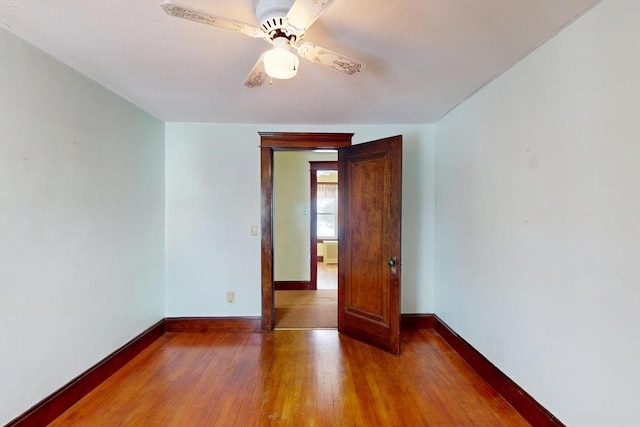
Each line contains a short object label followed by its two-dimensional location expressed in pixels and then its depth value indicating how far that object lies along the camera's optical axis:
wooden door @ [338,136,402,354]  2.69
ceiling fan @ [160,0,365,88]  1.14
